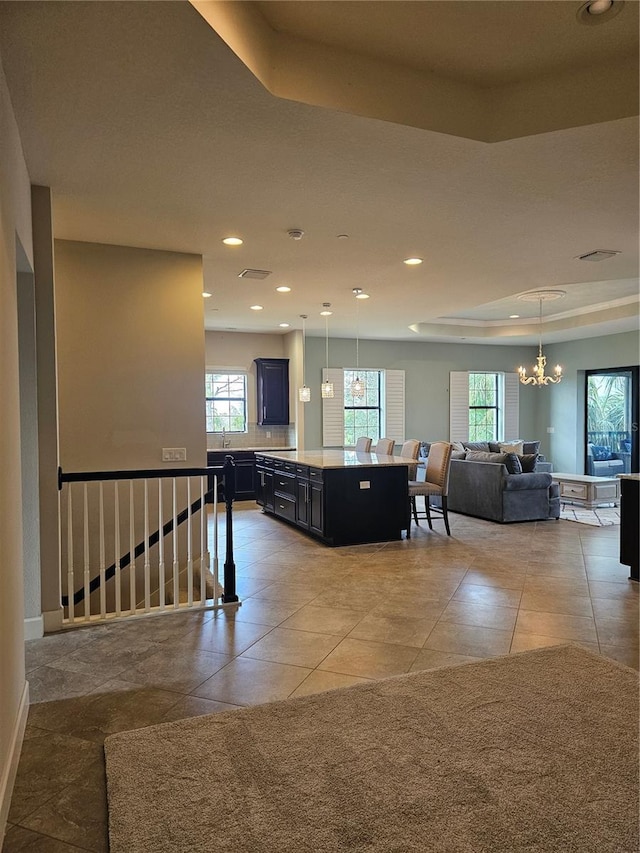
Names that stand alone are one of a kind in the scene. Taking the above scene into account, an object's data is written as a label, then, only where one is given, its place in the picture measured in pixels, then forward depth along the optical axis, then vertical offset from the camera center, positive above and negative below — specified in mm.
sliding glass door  9492 -111
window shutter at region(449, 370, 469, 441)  10656 +227
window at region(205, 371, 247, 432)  9375 +320
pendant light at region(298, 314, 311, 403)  8148 +365
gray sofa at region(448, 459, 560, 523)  6910 -985
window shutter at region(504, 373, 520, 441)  11047 +202
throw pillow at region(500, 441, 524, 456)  8953 -511
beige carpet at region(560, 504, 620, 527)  7090 -1359
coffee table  7902 -1077
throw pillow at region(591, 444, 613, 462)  9922 -686
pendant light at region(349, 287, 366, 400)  7578 +426
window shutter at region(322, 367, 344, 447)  9664 +113
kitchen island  5801 -852
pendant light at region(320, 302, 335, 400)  7687 +425
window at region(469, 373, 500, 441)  11047 +191
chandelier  7566 +783
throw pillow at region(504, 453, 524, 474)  6909 -597
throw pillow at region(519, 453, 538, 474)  7114 -611
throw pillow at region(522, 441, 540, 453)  9169 -516
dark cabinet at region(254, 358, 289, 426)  9445 +486
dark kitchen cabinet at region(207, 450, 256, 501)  9023 -885
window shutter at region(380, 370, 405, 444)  10148 +232
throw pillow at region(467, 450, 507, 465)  6910 -519
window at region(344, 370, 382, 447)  10062 +138
